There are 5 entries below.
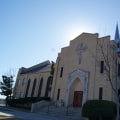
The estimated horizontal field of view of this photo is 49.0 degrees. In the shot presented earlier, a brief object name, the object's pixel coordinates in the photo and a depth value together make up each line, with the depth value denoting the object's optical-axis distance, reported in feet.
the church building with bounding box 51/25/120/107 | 59.82
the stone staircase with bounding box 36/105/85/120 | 51.70
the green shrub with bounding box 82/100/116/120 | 43.68
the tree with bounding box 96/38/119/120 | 58.71
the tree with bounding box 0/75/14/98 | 98.10
